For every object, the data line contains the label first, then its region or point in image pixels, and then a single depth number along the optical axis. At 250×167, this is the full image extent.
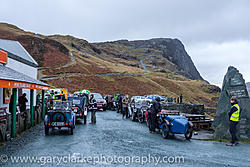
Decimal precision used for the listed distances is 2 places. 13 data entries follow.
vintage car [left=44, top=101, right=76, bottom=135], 11.23
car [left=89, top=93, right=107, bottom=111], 25.59
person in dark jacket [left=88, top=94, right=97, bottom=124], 14.93
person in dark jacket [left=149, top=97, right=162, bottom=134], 11.92
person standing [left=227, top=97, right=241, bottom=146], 9.39
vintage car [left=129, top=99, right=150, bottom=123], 16.48
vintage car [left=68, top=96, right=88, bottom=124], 15.36
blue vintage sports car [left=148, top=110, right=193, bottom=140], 10.16
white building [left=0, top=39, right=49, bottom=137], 9.83
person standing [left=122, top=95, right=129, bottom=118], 19.78
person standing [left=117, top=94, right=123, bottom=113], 23.78
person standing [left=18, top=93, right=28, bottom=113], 13.49
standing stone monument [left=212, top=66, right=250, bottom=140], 10.36
